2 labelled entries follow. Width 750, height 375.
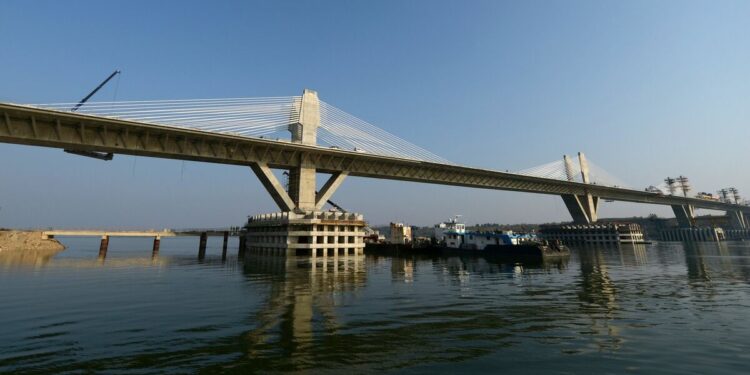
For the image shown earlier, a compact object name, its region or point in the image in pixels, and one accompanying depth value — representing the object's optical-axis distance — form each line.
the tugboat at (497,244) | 40.38
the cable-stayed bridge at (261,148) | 35.06
